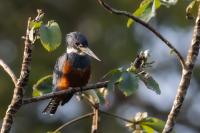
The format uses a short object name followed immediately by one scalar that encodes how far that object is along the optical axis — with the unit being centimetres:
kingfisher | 1005
